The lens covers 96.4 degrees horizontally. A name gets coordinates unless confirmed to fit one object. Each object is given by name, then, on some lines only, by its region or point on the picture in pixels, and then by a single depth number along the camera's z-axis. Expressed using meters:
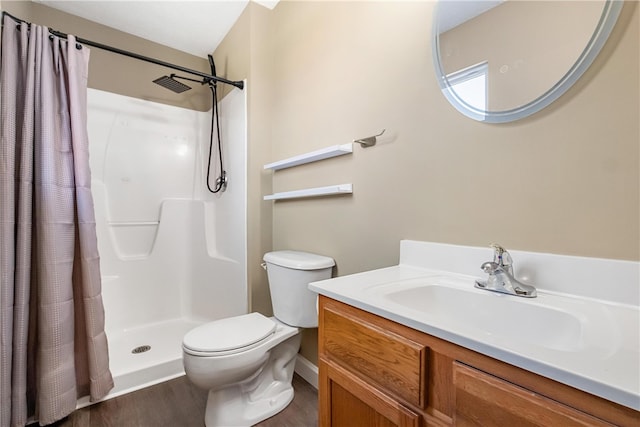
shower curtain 1.29
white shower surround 2.11
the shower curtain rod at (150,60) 1.48
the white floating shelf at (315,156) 1.38
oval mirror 0.75
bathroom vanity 0.43
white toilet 1.24
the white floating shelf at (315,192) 1.39
